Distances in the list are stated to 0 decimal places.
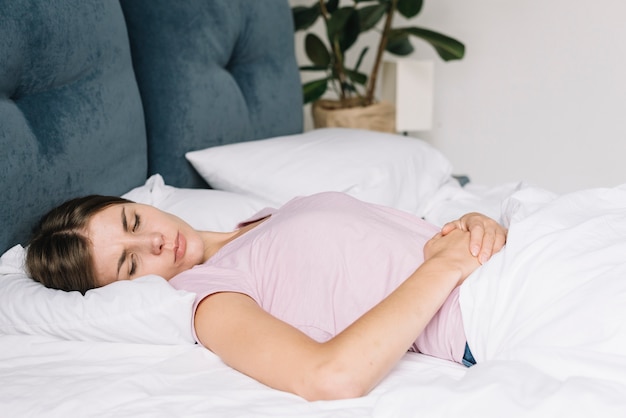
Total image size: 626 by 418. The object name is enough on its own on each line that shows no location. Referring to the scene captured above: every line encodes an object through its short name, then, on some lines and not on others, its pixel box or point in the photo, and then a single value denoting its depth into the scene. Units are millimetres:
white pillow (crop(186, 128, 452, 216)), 1853
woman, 1024
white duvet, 915
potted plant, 2744
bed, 988
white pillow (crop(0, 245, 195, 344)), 1183
